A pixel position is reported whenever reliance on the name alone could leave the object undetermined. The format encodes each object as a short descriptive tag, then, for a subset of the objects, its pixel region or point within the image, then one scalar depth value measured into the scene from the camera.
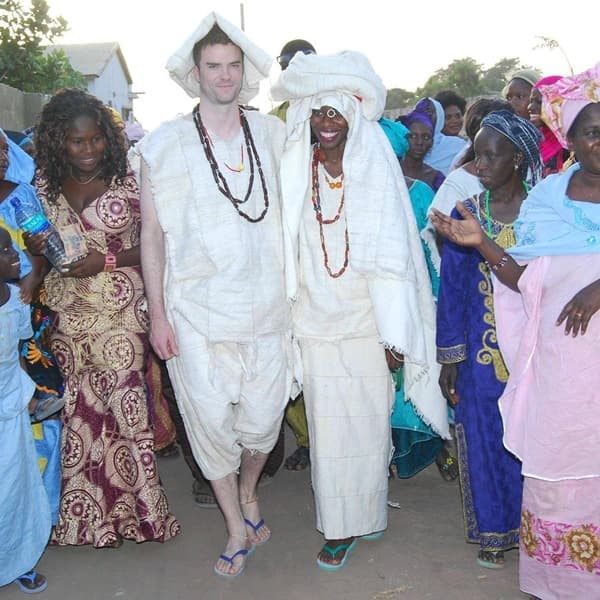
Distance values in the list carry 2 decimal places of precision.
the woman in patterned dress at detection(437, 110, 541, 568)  4.08
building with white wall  44.12
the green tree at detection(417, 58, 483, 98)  41.91
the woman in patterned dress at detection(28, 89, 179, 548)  4.41
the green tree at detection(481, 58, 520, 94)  43.28
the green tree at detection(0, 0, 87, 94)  11.59
